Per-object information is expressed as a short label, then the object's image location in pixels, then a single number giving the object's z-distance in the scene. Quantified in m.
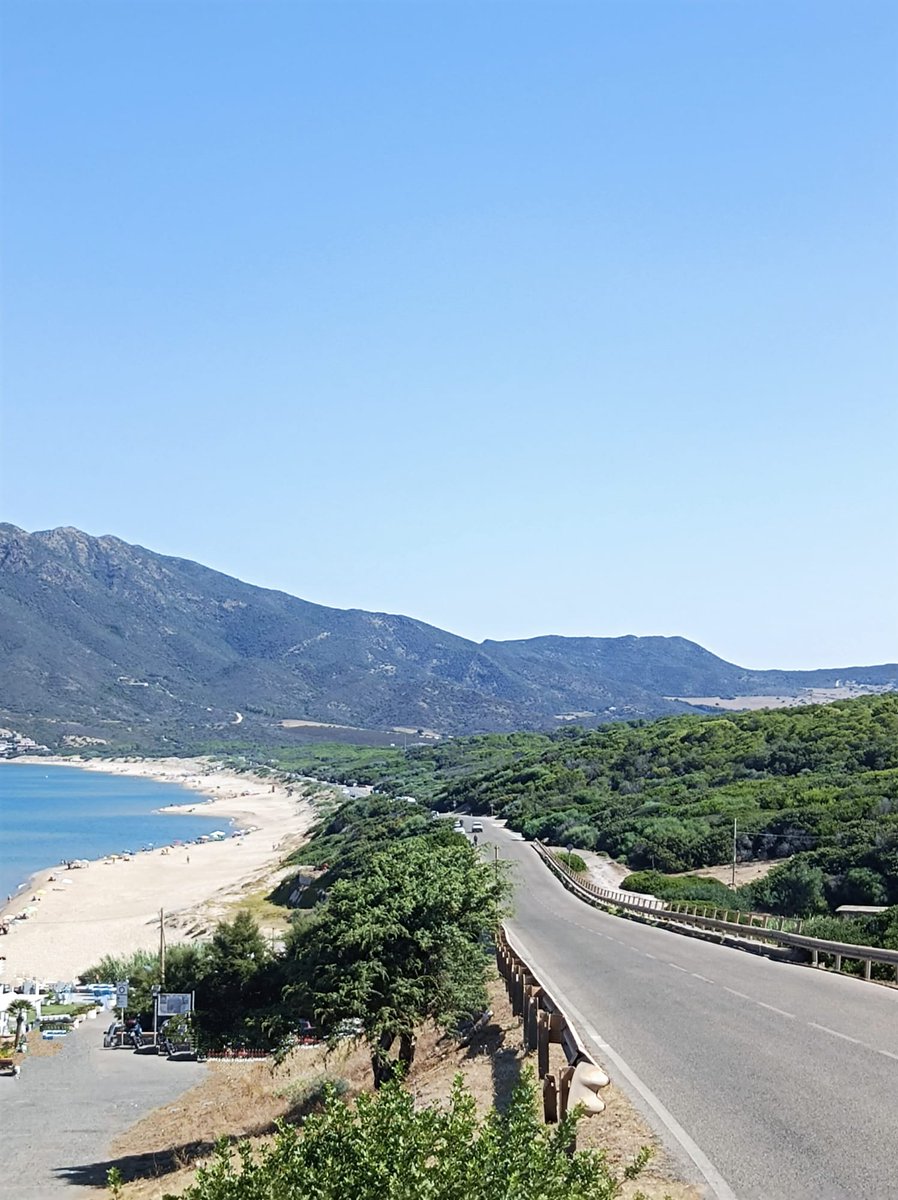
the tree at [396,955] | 18.86
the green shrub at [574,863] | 55.62
